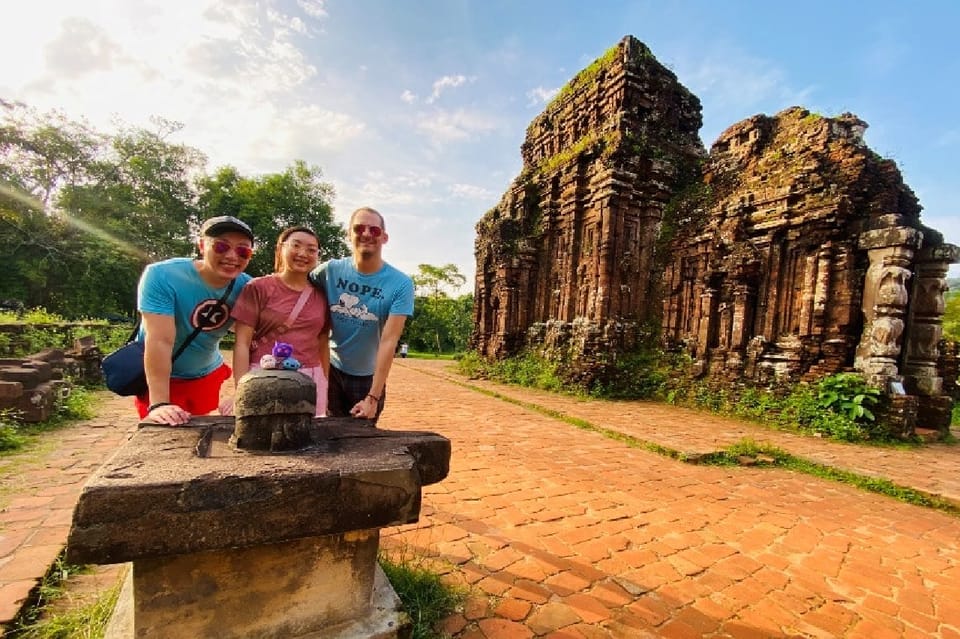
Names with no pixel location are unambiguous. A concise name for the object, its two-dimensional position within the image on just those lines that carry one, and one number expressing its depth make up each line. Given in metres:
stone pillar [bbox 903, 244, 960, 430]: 7.84
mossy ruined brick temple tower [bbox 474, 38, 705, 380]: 11.17
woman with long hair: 2.37
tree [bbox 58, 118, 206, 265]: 22.55
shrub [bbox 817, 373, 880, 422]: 7.10
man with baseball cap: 2.10
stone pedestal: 1.22
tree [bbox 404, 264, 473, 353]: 37.00
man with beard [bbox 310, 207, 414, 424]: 2.58
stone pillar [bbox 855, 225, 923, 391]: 7.39
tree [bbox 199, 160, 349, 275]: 27.27
